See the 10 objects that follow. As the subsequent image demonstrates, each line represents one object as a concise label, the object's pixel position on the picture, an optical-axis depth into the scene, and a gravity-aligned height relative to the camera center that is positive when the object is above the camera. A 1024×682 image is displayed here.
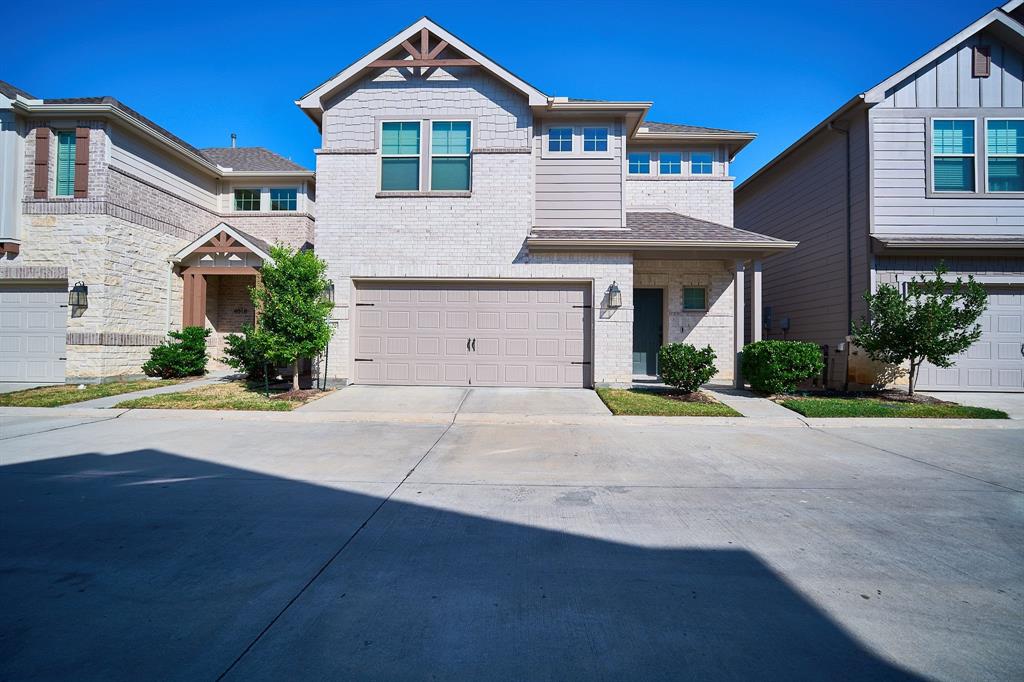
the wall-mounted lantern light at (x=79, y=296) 12.14 +1.07
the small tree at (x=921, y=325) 9.55 +0.53
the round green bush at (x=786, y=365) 10.16 -0.28
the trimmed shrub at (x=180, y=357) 12.88 -0.37
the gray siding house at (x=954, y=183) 11.58 +3.90
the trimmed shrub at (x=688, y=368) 9.95 -0.36
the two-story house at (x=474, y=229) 11.55 +2.73
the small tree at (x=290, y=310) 10.23 +0.70
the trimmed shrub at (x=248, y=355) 11.11 -0.27
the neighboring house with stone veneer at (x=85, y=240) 12.41 +2.63
